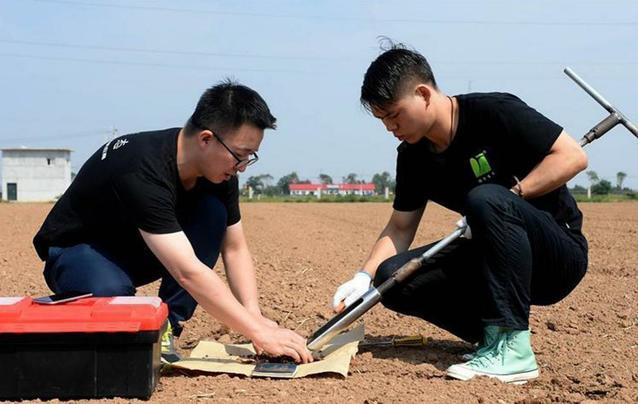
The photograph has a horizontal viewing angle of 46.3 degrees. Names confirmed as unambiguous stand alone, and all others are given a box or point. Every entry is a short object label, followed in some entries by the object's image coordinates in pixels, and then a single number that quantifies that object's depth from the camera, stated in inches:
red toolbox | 96.3
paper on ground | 114.4
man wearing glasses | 107.9
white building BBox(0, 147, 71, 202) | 2005.4
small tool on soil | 138.6
